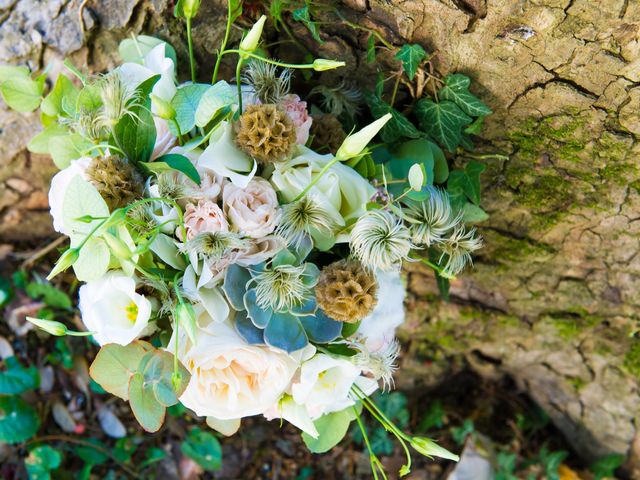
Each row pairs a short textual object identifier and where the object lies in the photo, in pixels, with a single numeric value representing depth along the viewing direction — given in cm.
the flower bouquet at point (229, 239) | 88
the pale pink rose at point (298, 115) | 97
